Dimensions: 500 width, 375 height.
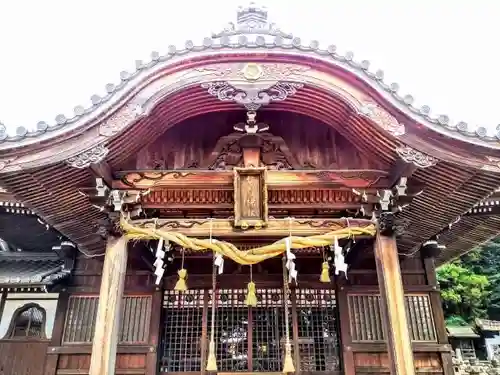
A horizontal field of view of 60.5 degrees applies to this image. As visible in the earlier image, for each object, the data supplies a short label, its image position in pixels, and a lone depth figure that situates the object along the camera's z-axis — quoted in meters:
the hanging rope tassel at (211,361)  5.79
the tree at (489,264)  33.59
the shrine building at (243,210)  5.75
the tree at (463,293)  31.23
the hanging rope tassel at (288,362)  6.00
